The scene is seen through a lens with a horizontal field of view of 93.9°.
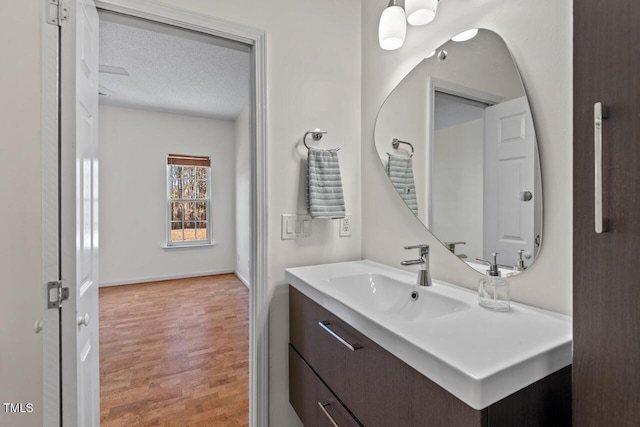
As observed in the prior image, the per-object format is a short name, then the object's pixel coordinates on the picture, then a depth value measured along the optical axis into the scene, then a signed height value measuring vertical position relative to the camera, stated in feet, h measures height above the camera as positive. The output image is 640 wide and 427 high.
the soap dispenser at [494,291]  3.05 -0.84
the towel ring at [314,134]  5.13 +1.35
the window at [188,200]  15.65 +0.70
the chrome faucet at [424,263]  3.95 -0.70
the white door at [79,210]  3.05 +0.03
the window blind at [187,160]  15.44 +2.79
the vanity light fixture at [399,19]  3.92 +2.69
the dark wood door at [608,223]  1.72 -0.07
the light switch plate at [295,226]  5.05 -0.23
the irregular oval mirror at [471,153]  3.20 +0.76
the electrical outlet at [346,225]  5.58 -0.24
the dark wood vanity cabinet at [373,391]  2.06 -1.51
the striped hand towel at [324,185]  5.00 +0.47
